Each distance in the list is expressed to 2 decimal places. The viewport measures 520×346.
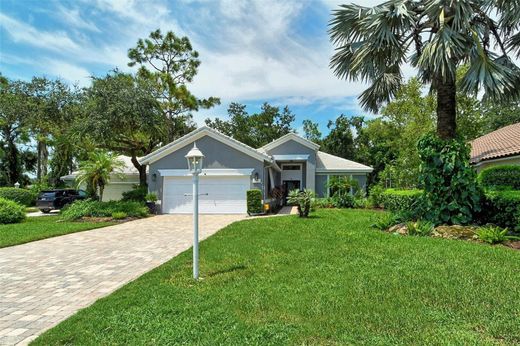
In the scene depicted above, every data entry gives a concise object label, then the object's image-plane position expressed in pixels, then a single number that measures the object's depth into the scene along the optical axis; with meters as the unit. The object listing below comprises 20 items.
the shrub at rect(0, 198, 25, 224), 14.93
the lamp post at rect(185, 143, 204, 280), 5.99
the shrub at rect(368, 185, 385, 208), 20.44
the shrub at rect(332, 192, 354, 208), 21.05
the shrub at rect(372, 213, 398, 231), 10.66
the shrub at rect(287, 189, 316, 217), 14.88
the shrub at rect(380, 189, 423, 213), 13.01
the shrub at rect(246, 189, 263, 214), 17.64
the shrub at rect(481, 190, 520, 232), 8.76
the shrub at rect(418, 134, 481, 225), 9.32
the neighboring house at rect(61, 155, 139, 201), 24.14
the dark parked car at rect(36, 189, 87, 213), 20.48
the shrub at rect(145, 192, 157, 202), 19.11
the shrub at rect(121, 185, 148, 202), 20.12
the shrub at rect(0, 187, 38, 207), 23.99
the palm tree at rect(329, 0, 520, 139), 8.81
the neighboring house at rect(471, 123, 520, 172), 13.23
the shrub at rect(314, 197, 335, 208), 21.17
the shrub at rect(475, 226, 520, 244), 8.02
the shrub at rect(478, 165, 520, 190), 11.80
